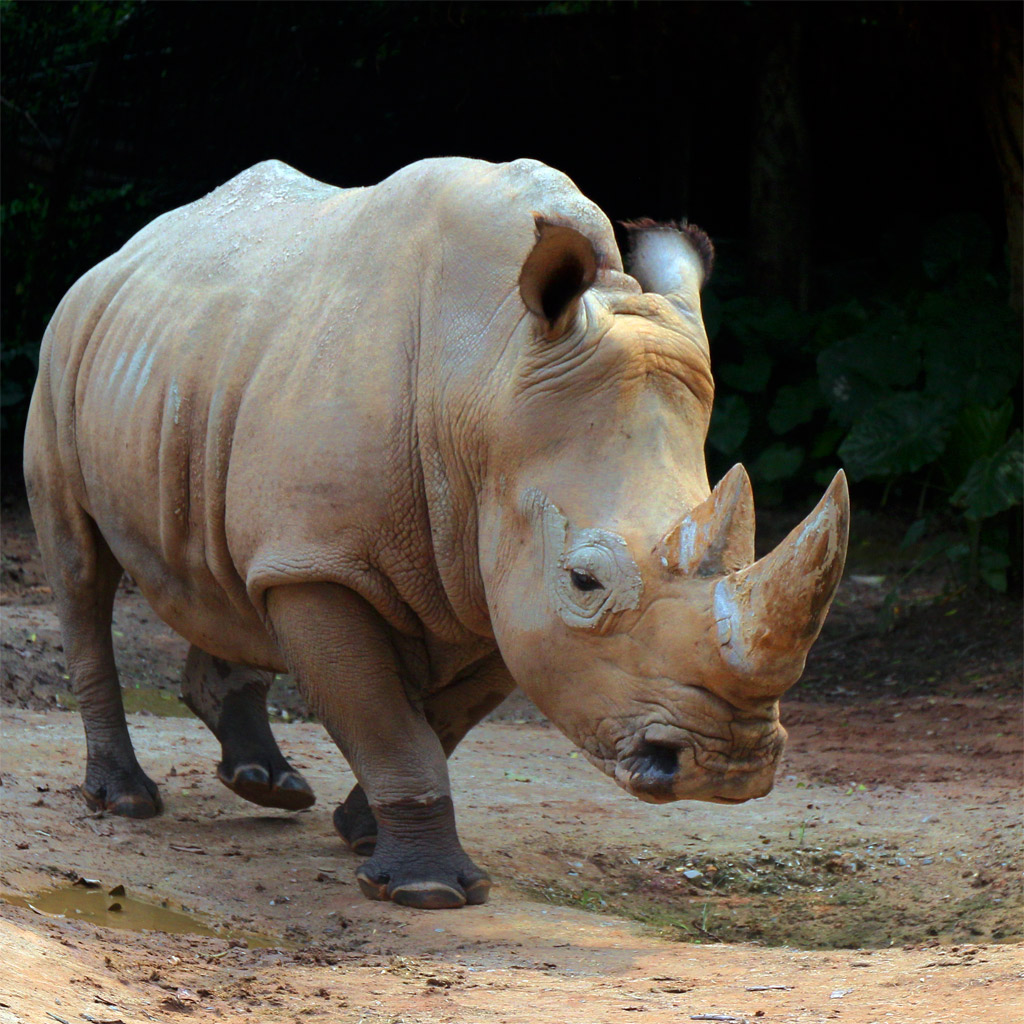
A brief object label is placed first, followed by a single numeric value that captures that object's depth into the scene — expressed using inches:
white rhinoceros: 284.4
